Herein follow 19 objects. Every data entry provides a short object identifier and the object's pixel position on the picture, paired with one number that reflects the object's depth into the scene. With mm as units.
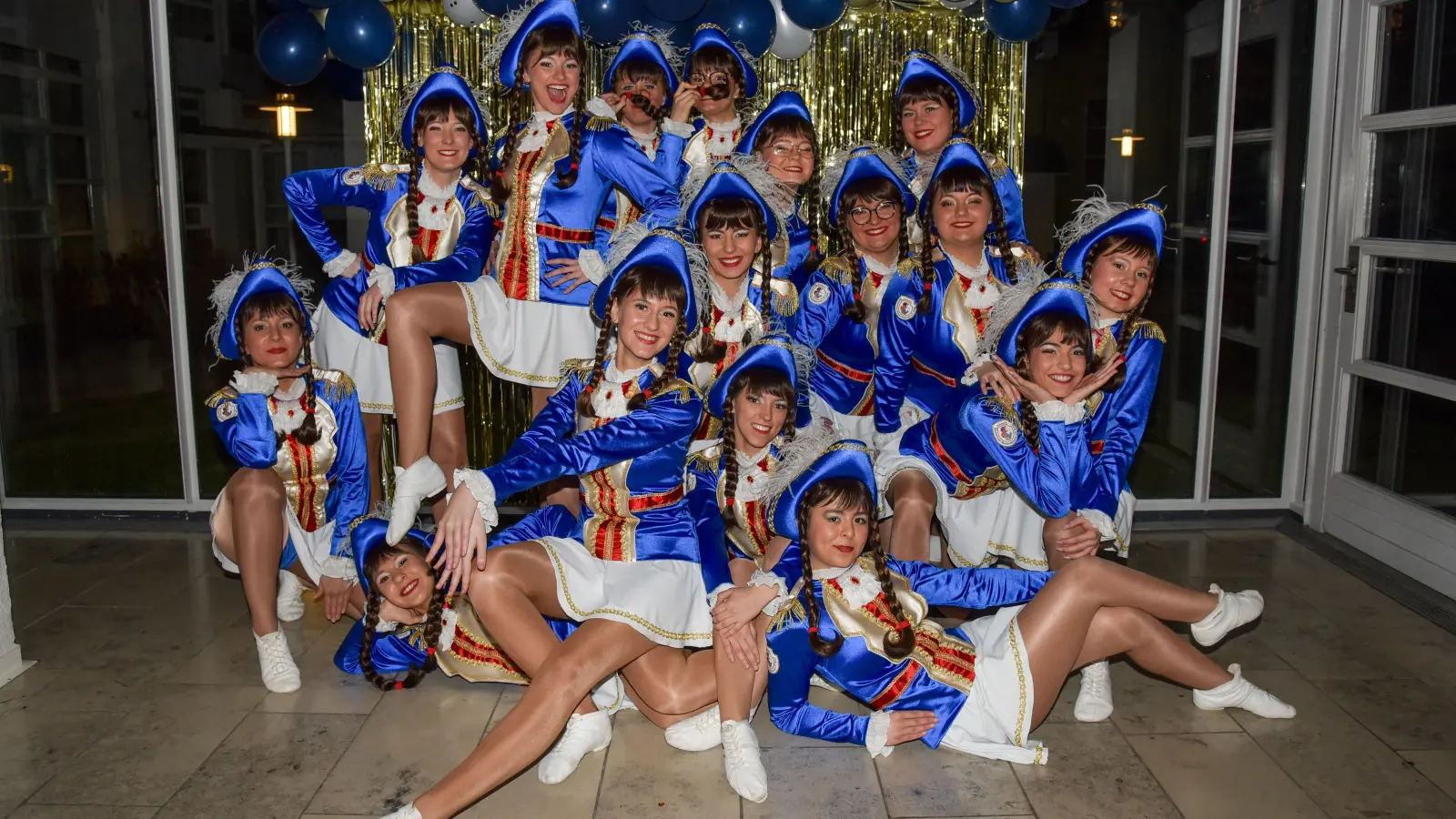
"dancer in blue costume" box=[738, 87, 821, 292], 3998
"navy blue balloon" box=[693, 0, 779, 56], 4164
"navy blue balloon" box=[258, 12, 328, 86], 4395
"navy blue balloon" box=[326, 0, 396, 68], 4258
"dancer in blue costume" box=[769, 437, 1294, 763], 3016
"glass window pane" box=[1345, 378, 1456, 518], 4320
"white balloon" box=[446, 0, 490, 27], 4371
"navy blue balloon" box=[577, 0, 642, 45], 4188
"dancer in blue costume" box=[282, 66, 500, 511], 3869
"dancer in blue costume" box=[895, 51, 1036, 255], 4168
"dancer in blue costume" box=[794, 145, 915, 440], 3969
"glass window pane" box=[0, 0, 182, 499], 4984
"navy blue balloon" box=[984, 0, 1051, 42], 4387
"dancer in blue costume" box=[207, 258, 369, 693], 3617
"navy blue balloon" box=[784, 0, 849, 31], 4180
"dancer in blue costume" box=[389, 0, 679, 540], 3791
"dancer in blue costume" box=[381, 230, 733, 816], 2910
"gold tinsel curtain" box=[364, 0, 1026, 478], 4871
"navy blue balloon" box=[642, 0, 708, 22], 4102
